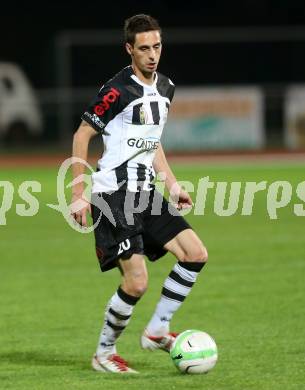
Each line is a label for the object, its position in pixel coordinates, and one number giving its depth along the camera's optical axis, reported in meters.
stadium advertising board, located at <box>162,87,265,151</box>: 58.16
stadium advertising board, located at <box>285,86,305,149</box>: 59.25
